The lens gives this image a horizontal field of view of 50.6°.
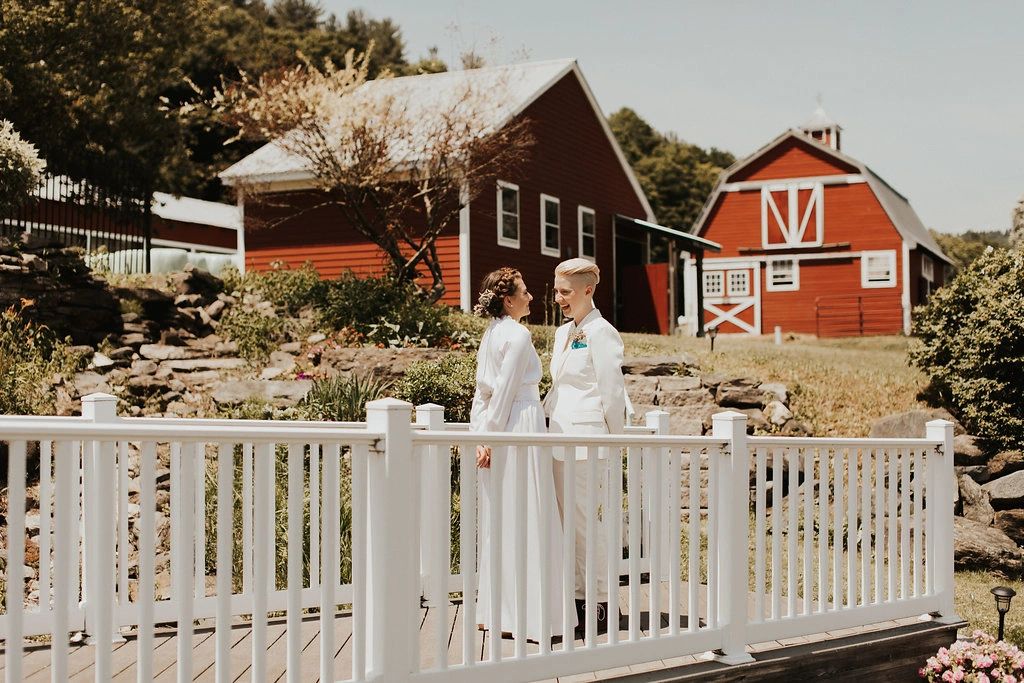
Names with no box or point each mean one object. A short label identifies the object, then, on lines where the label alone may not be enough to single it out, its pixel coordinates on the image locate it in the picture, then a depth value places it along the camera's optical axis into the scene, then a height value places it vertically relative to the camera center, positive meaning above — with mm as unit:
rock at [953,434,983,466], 11336 -990
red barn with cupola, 29781 +3142
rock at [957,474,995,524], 10492 -1412
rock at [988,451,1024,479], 11156 -1105
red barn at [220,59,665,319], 20219 +3171
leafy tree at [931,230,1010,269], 59178 +6265
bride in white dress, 4742 -214
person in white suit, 4914 -68
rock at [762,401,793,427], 12172 -605
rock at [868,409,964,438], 11695 -717
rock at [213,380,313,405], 11719 -280
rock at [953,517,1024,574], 9414 -1701
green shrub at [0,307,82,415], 10633 +43
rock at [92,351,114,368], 12781 +74
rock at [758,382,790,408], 12664 -370
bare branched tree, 16906 +3574
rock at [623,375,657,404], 12102 -308
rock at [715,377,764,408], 12406 -385
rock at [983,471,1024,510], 10523 -1306
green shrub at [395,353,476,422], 10953 -262
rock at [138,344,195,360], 13734 +174
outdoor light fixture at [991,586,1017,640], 5785 -1278
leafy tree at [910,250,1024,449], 11523 +121
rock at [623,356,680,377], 12945 -63
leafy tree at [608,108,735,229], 52219 +8923
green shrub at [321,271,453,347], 14664 +727
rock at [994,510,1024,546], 10266 -1588
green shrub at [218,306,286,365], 14344 +463
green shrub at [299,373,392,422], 10922 -339
